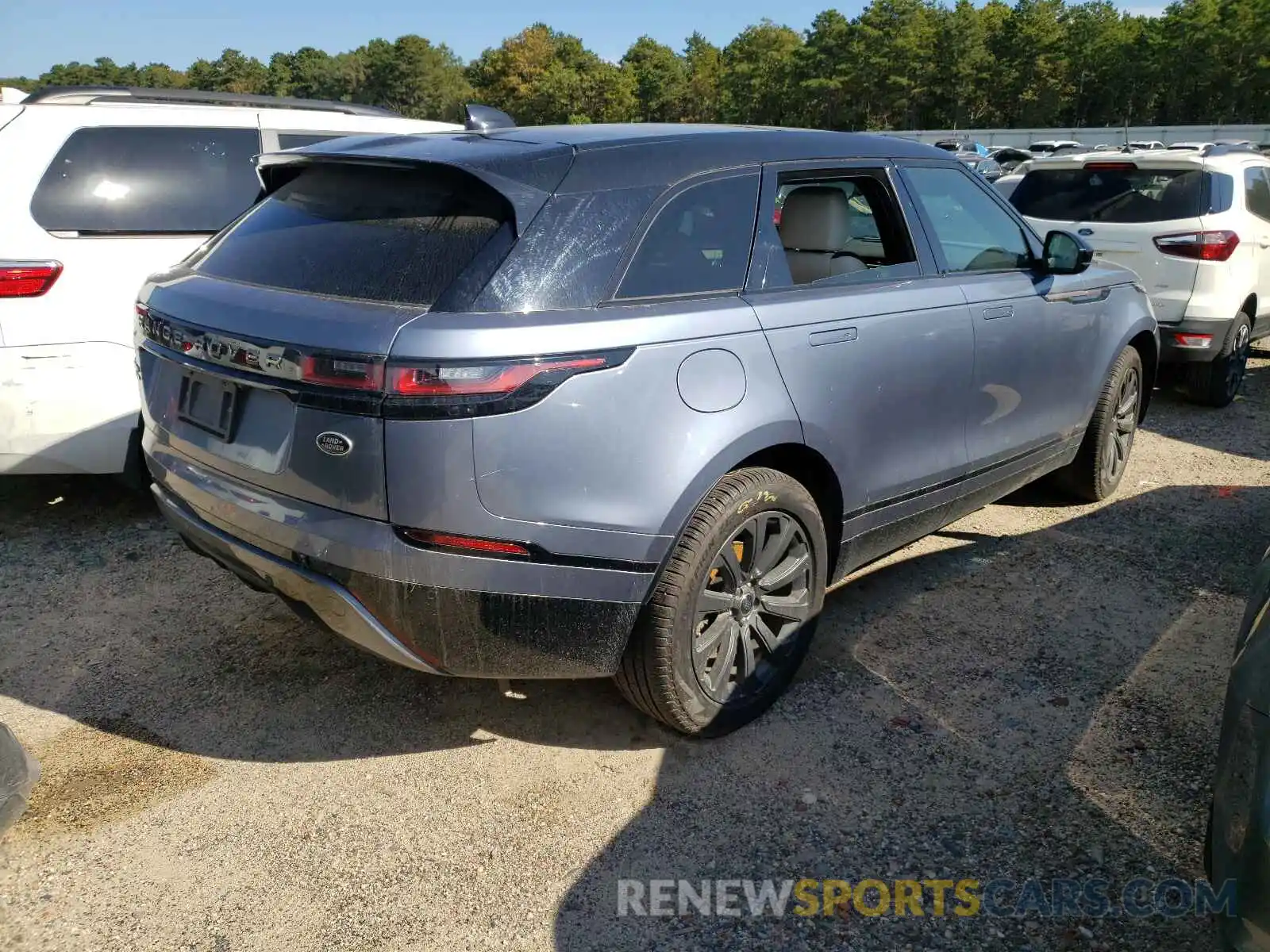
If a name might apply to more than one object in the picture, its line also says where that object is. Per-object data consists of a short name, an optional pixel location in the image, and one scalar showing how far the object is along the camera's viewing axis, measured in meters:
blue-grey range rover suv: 2.42
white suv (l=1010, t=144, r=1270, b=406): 6.84
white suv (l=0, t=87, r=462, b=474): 4.28
